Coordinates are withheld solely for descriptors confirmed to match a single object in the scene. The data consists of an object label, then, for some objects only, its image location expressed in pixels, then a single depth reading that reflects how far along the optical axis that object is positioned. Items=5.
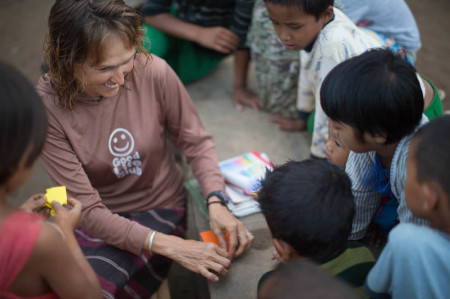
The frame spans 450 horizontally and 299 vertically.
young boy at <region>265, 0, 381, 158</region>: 2.10
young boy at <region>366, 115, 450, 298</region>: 1.19
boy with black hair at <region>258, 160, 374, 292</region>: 1.38
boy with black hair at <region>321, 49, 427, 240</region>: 1.48
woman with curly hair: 1.64
